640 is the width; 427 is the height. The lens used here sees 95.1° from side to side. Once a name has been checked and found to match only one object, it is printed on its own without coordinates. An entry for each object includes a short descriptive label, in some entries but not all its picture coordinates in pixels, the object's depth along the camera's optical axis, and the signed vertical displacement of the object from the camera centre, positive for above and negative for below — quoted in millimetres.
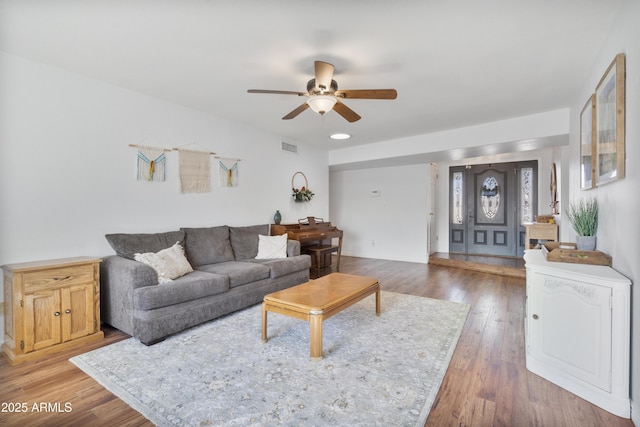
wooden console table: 4387 -266
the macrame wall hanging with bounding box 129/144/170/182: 3334 +575
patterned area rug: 1646 -1117
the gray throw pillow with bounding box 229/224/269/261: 3996 -408
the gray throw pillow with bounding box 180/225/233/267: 3533 -409
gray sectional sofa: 2514 -688
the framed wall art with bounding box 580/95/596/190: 2402 +625
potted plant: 2379 -97
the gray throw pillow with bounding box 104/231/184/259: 2881 -311
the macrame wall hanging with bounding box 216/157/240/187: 4215 +605
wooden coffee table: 2236 -731
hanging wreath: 5414 +371
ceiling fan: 2285 +1013
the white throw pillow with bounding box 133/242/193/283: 2756 -490
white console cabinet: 1649 -720
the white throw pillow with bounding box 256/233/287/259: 4066 -479
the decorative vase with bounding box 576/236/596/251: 2363 -232
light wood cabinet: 2236 -766
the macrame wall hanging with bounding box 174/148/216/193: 3748 +561
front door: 6219 +171
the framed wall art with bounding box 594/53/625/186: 1804 +623
